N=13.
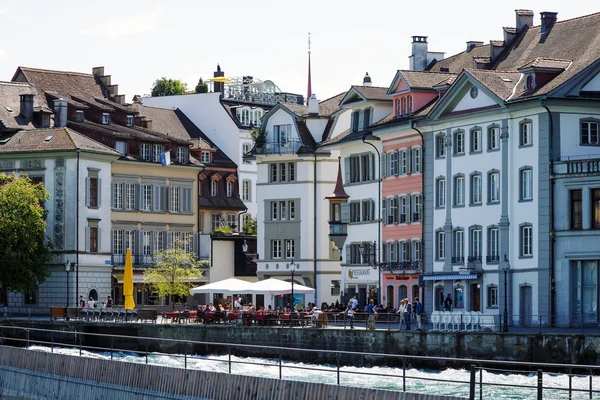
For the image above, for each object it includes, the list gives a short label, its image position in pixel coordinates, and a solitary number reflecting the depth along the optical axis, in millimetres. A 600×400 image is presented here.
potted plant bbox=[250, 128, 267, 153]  100812
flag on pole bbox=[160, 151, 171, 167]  108438
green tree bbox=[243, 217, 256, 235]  116375
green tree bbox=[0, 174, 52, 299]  95312
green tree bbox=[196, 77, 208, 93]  137375
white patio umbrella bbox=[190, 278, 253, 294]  80500
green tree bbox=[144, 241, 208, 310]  102938
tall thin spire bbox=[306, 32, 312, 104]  147125
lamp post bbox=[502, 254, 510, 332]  73688
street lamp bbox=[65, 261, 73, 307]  99250
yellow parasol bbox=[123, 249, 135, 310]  88562
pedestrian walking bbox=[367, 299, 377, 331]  70875
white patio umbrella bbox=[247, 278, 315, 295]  79562
